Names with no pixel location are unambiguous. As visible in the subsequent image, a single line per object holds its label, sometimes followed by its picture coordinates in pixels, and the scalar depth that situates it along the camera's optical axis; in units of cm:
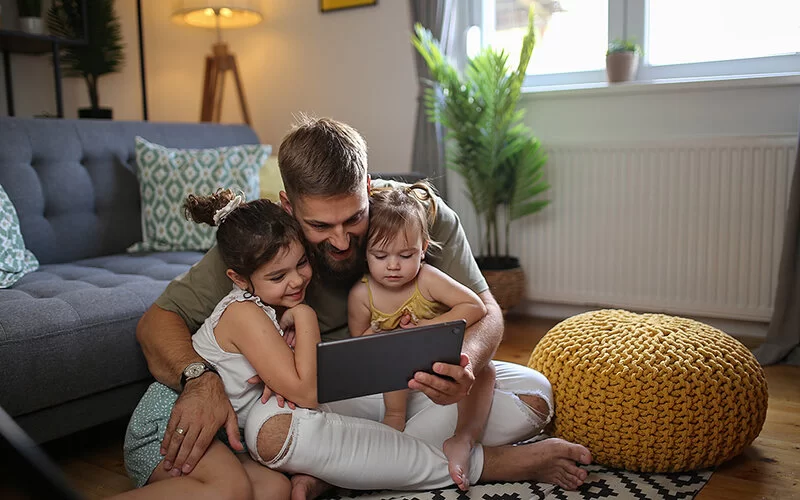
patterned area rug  151
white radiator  271
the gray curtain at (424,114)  323
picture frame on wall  355
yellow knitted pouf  157
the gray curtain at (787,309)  251
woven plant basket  299
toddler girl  152
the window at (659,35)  278
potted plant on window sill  291
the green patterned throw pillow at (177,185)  257
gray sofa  161
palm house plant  292
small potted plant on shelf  372
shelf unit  366
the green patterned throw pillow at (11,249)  204
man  137
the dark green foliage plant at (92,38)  406
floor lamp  357
